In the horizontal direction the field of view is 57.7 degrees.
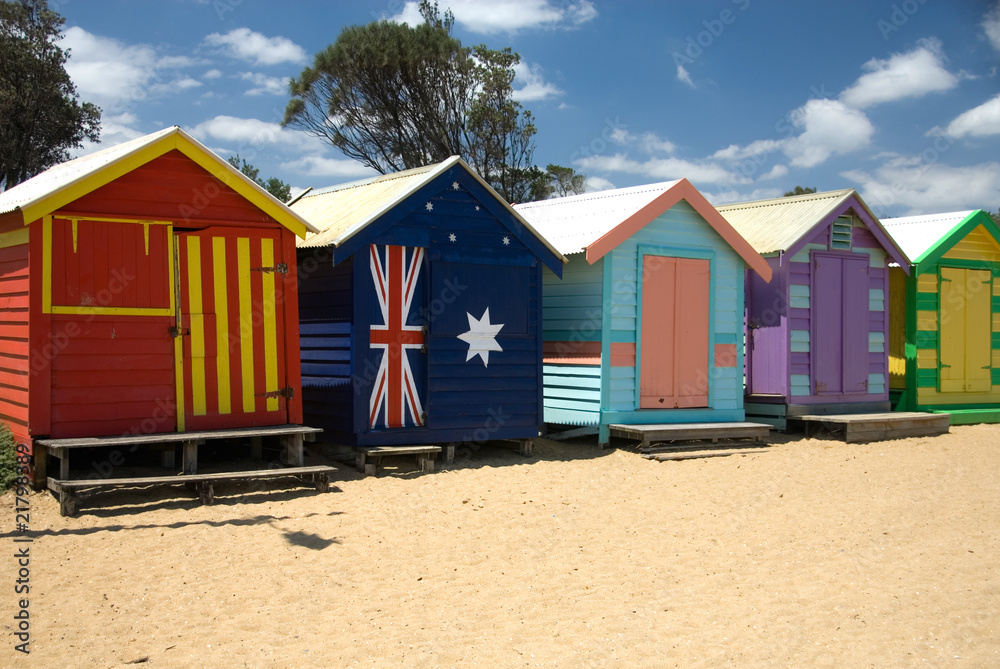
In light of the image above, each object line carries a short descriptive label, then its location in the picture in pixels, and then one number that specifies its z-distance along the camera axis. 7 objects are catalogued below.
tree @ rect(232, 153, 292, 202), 32.16
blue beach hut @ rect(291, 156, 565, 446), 10.12
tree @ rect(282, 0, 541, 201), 30.44
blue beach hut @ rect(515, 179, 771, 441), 12.20
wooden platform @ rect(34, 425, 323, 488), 7.89
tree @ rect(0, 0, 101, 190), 25.77
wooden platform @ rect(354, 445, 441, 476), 9.89
